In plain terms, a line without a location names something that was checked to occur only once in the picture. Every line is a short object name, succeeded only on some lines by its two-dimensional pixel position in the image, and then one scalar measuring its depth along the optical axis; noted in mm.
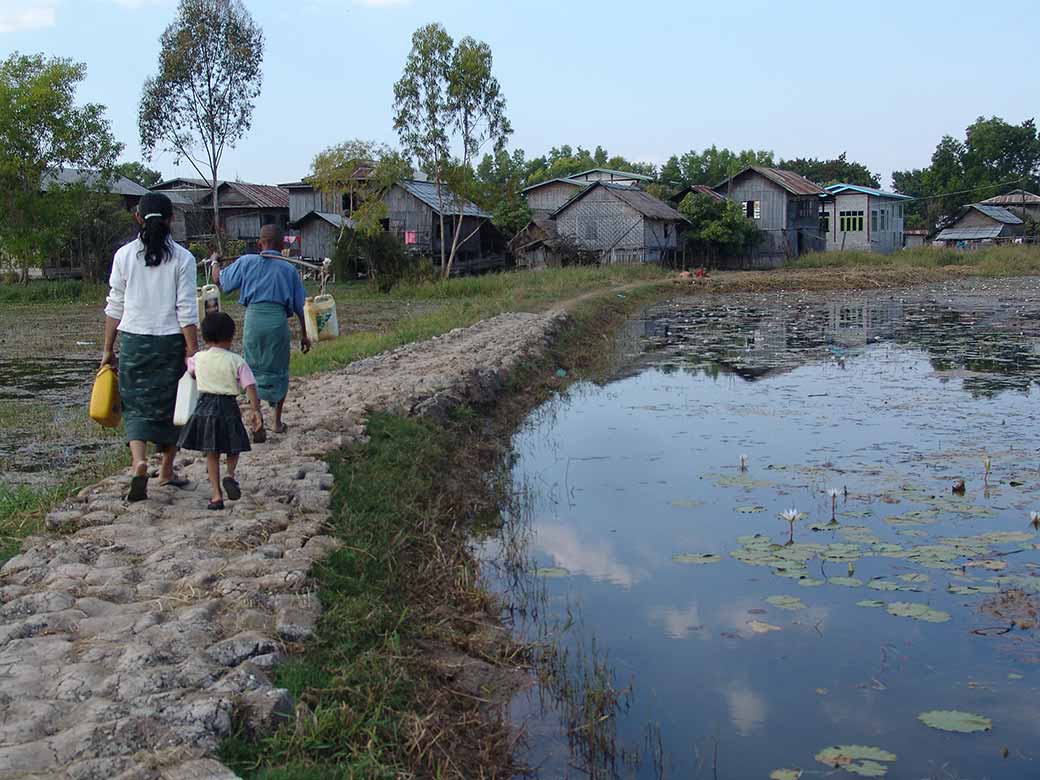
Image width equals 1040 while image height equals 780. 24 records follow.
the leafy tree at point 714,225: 43562
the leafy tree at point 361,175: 34469
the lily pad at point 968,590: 5172
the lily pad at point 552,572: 5844
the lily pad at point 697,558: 5863
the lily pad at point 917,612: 4879
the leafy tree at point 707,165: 63688
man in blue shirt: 7066
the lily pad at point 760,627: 4844
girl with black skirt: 5281
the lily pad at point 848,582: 5356
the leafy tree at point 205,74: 33594
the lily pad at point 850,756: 3654
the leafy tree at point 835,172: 69375
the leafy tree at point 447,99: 33469
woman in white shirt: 5434
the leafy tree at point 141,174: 56806
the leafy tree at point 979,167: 64812
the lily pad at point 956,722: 3852
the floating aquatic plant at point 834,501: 6492
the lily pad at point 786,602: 5105
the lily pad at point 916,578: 5372
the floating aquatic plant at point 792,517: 5988
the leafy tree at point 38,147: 30891
